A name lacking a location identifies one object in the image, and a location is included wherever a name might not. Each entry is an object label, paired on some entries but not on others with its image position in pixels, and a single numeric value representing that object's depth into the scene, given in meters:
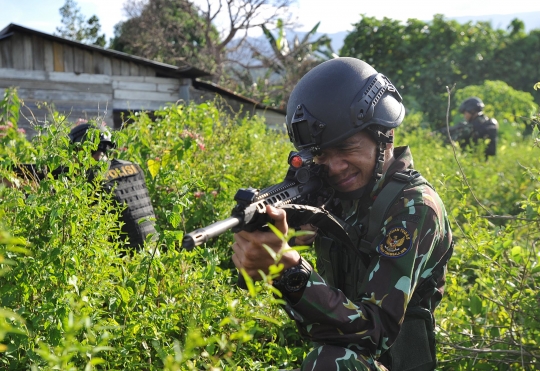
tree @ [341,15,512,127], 21.78
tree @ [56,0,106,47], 30.02
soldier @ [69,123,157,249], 4.34
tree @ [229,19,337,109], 22.03
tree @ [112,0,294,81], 24.72
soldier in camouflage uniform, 2.33
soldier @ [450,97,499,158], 11.43
